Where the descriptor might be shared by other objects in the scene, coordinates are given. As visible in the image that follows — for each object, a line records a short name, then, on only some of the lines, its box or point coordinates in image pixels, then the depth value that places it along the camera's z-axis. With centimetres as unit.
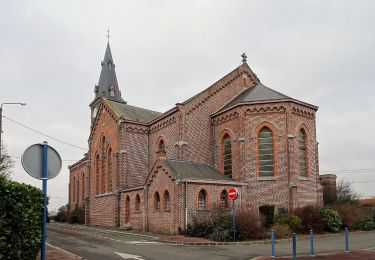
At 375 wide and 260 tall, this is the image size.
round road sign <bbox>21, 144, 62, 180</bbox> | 778
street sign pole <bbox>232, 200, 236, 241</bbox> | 2175
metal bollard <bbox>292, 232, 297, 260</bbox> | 1371
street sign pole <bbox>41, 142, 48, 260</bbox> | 797
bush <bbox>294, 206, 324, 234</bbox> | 2612
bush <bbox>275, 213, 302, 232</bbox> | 2544
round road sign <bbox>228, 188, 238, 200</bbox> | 2133
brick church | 2717
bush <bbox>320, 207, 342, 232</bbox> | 2651
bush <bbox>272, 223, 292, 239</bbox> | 2350
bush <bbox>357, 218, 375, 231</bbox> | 2930
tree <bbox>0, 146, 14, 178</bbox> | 3370
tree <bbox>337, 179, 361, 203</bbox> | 3878
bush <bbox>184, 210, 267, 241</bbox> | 2228
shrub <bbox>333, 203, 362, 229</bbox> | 2827
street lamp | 2406
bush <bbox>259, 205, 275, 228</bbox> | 2526
